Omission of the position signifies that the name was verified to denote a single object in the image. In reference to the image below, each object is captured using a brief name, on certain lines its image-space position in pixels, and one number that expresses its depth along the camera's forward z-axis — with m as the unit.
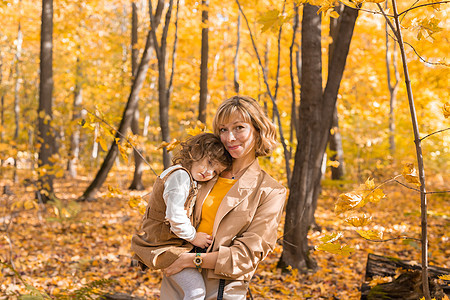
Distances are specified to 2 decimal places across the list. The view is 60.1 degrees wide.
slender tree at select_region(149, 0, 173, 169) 4.74
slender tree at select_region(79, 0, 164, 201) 8.16
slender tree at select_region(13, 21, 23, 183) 15.08
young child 1.88
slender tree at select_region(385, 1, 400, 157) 11.35
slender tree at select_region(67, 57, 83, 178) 14.39
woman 1.85
